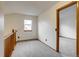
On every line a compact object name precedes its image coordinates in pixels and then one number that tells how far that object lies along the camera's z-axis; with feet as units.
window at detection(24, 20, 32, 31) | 13.20
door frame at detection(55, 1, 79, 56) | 4.49
